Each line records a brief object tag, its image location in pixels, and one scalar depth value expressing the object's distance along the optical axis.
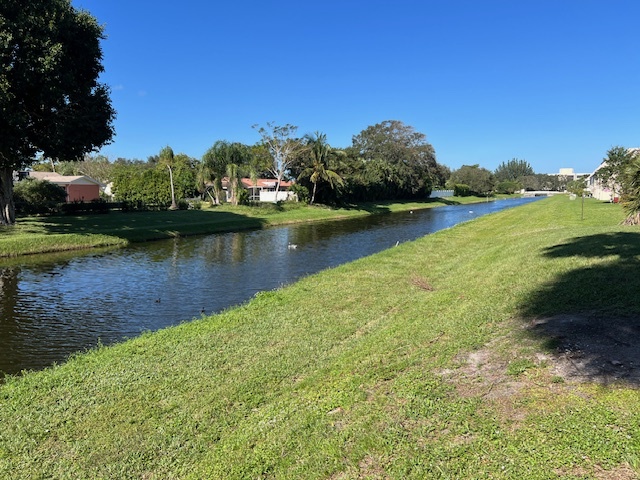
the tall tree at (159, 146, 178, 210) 49.34
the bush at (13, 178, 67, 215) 36.75
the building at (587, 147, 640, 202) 39.78
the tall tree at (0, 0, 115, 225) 19.59
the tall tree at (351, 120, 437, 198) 79.86
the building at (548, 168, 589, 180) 194.12
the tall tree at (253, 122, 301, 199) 57.71
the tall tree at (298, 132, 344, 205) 56.00
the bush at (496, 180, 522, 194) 152.61
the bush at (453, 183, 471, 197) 117.88
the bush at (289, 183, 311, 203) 58.25
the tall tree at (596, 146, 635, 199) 36.03
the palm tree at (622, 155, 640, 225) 17.88
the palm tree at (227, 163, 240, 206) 50.22
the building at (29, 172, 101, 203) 53.17
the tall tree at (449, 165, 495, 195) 127.75
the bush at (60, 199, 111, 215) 39.19
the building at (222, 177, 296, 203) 62.54
